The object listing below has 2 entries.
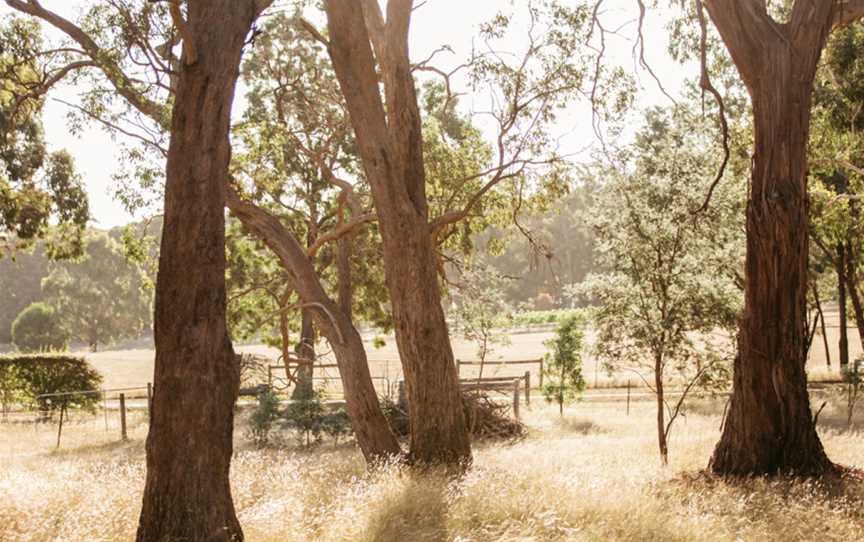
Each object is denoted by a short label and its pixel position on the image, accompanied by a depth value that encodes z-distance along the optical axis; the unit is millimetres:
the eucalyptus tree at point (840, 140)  18812
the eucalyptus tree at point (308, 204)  12812
